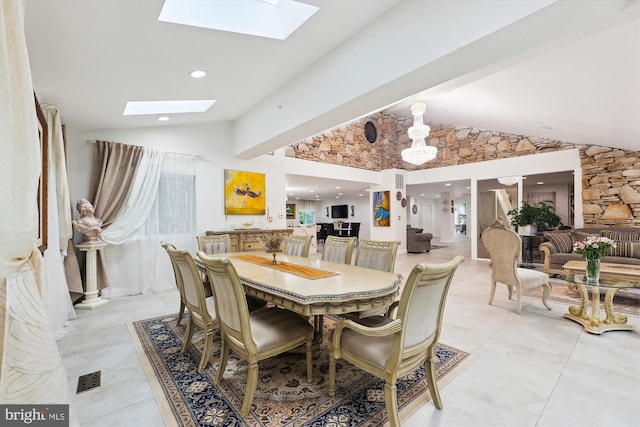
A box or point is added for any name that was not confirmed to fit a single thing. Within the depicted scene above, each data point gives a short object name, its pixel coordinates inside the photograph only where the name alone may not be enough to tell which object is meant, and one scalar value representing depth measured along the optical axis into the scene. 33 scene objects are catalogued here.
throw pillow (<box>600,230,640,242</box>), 4.77
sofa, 4.61
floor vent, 1.99
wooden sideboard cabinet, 5.00
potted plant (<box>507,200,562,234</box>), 6.27
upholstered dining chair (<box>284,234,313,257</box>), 3.59
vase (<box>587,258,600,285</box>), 3.05
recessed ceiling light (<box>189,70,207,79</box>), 2.81
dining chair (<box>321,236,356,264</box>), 3.19
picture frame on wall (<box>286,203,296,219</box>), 14.72
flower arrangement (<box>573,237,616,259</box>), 3.00
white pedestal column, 3.69
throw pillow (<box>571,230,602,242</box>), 5.17
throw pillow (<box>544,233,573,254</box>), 5.22
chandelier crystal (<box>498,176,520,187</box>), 6.97
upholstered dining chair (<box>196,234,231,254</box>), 3.73
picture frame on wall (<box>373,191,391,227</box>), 8.77
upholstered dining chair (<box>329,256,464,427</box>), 1.47
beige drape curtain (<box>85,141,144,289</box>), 4.04
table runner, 2.31
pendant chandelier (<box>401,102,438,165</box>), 5.41
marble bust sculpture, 3.68
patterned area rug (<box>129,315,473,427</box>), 1.69
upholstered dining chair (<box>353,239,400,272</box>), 2.77
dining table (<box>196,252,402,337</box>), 1.76
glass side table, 2.92
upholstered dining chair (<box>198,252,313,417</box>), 1.69
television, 14.92
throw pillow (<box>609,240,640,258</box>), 4.58
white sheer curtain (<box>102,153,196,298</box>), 4.34
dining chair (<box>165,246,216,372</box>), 2.17
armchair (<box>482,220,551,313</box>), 3.50
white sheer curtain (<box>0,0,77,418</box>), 0.83
